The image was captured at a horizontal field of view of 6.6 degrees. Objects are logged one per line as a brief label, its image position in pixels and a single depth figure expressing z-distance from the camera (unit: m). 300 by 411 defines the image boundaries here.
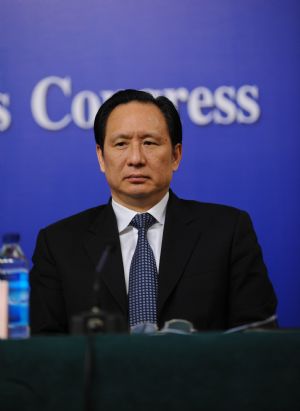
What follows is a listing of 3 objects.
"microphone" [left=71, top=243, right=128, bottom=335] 3.95
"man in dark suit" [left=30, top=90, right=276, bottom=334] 4.48
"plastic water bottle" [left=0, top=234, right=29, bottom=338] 4.14
